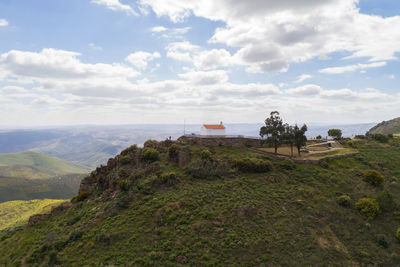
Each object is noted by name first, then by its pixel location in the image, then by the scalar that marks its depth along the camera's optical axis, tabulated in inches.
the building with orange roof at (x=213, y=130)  2549.2
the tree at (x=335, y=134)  3016.7
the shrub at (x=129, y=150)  2241.1
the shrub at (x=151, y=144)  2272.9
